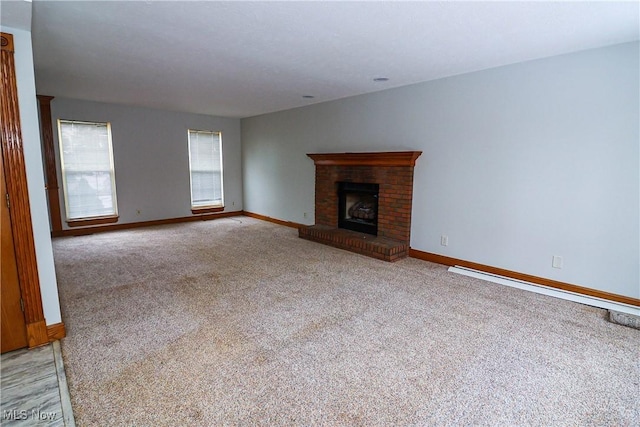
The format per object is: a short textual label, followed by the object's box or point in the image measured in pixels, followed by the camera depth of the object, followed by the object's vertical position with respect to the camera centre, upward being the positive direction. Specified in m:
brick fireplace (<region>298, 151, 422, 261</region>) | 4.38 -0.44
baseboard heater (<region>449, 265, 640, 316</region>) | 2.88 -1.24
